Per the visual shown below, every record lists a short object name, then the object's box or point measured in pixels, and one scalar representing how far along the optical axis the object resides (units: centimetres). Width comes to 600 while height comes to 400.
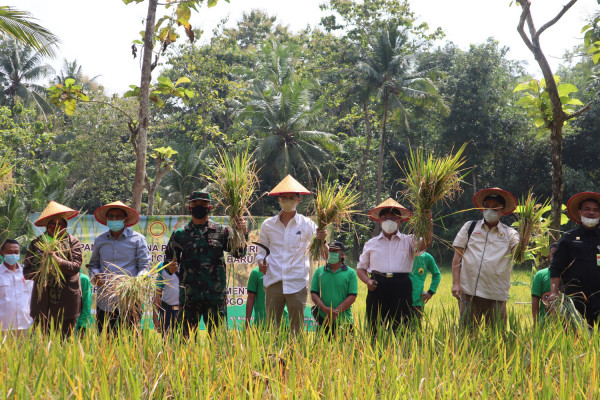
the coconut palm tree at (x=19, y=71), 3231
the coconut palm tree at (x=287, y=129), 2552
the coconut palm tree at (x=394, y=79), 2569
